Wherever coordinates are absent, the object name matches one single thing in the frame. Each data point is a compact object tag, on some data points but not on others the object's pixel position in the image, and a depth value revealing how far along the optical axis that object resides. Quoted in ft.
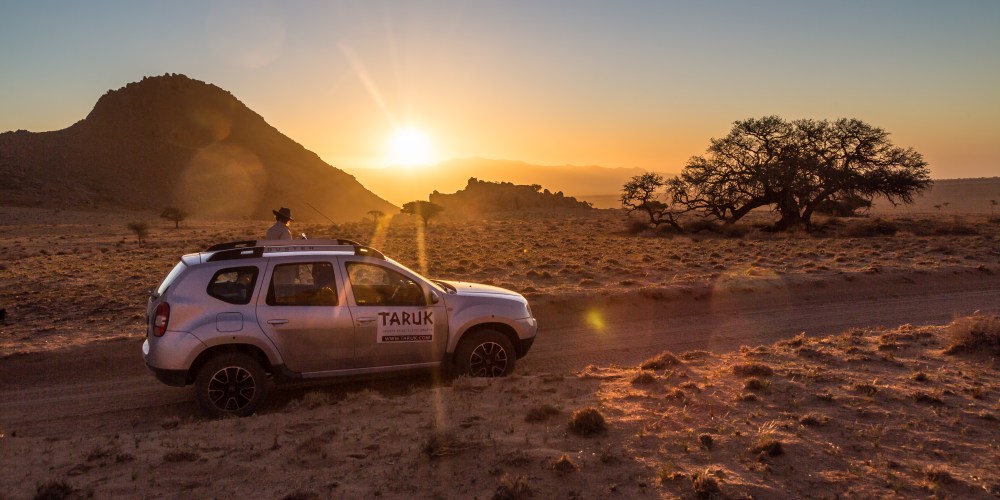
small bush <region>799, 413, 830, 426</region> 21.01
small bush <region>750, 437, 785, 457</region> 18.45
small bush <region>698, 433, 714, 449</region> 19.30
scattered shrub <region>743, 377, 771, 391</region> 25.02
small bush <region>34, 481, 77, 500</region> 16.35
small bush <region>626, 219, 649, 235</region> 144.97
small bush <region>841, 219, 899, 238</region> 118.11
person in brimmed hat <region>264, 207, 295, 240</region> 35.76
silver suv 23.34
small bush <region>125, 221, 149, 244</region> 127.98
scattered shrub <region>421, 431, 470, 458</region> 18.93
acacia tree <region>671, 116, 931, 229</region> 136.56
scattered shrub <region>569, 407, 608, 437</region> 20.57
